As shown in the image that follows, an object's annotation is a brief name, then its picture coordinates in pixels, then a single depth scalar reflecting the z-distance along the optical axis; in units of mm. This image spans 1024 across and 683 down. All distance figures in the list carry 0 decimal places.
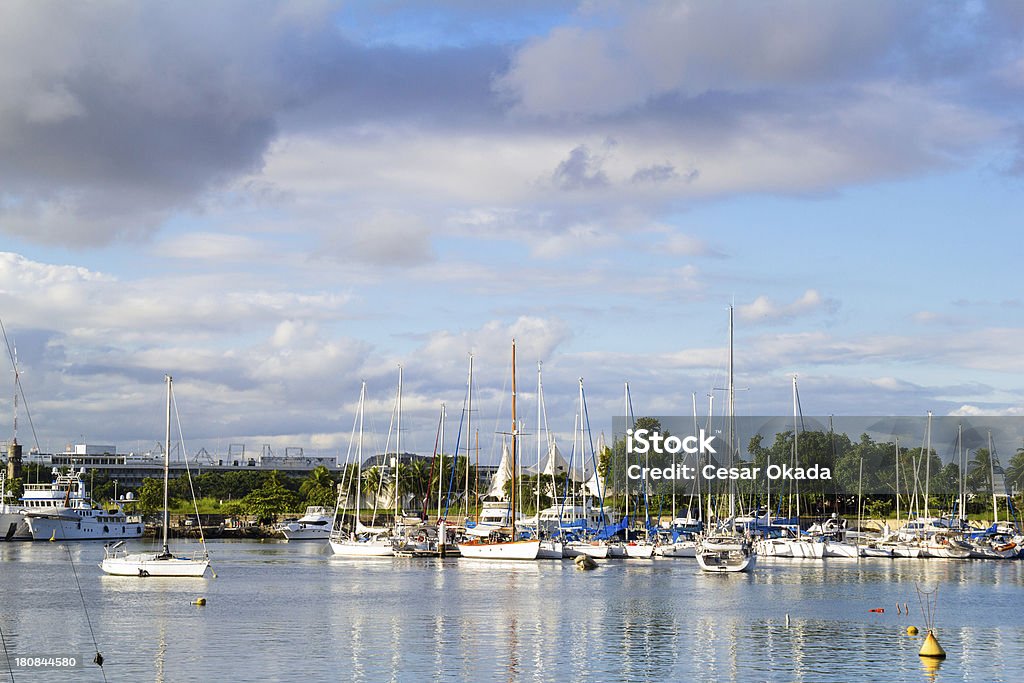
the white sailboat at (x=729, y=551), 114938
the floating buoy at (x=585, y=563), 122062
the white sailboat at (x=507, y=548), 130250
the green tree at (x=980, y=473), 181762
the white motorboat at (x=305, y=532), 194625
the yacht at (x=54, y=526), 198625
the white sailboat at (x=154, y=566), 103000
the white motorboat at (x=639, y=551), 138125
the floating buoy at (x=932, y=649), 60250
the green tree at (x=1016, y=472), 191375
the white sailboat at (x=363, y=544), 140000
